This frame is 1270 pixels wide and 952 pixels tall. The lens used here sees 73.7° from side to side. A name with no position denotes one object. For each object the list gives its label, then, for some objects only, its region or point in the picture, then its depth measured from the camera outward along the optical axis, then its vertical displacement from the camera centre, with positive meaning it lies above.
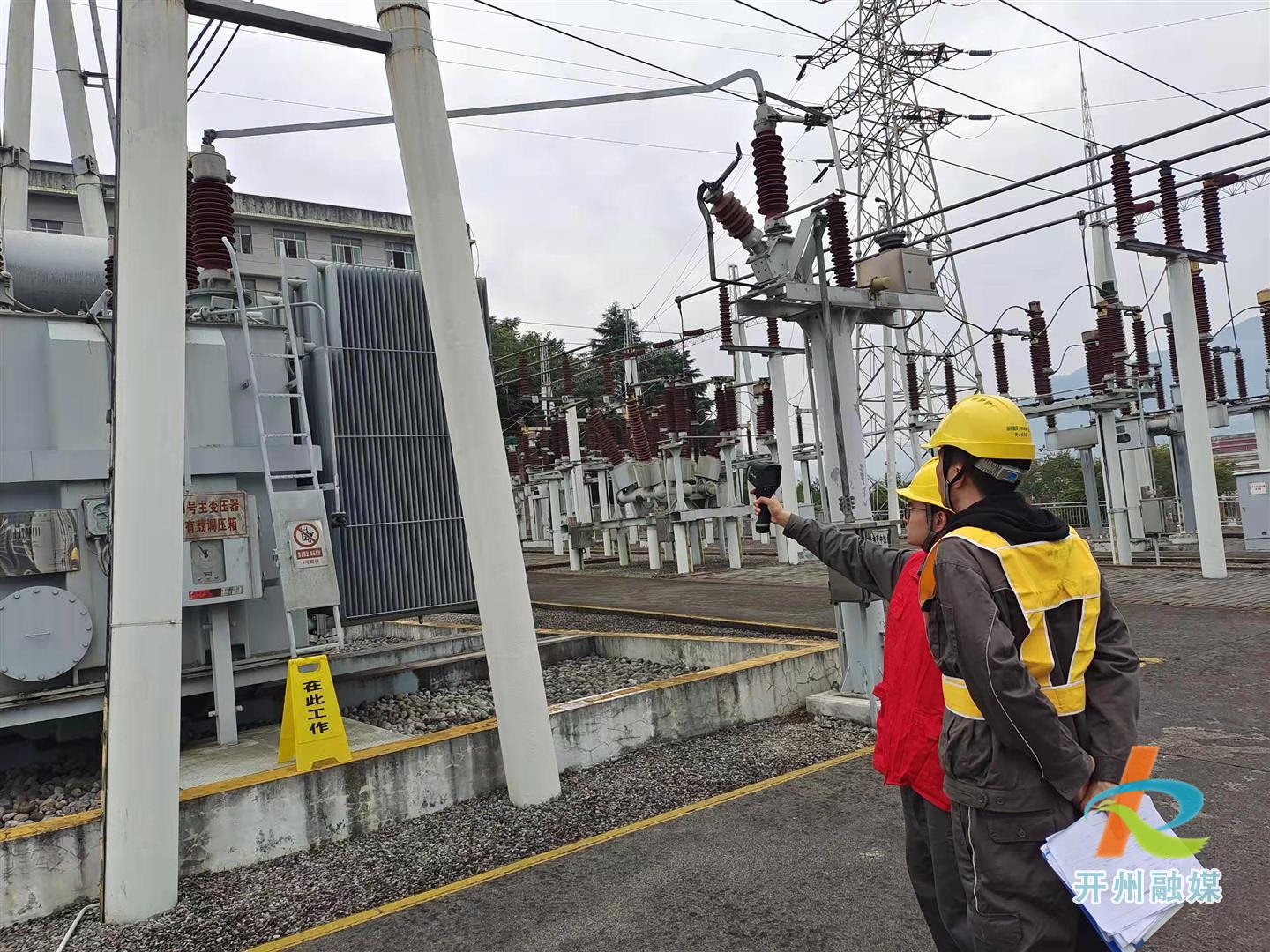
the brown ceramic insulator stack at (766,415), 26.42 +2.07
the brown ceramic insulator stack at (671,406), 22.47 +2.28
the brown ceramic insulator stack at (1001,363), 22.25 +2.40
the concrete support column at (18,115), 10.55 +5.68
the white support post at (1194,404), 13.87 +0.48
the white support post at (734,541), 22.98 -1.53
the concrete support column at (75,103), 10.93 +5.95
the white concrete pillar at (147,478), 4.22 +0.37
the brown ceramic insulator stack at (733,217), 6.49 +2.07
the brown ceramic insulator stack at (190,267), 7.93 +2.61
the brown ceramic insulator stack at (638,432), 24.05 +1.81
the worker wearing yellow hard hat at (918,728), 2.69 -0.92
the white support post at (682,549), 22.56 -1.58
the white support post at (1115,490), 17.61 -1.01
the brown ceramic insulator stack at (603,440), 26.03 +1.88
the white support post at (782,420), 21.05 +1.46
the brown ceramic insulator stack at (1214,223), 14.06 +3.45
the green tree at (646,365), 47.50 +7.36
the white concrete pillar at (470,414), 5.50 +0.65
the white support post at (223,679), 6.39 -1.04
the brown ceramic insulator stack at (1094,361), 17.62 +1.85
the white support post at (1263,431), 21.03 -0.14
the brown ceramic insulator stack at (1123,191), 11.41 +3.41
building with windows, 34.97 +14.62
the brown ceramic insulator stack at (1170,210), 12.62 +3.52
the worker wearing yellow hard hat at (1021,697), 2.14 -0.65
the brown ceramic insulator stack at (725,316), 20.34 +4.13
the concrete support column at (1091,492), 21.38 -1.20
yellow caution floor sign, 5.50 -1.25
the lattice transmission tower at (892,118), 23.83 +10.03
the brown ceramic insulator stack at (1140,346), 19.50 +2.15
